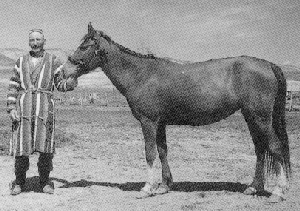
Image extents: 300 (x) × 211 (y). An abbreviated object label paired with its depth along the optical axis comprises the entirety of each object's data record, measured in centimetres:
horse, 543
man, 552
